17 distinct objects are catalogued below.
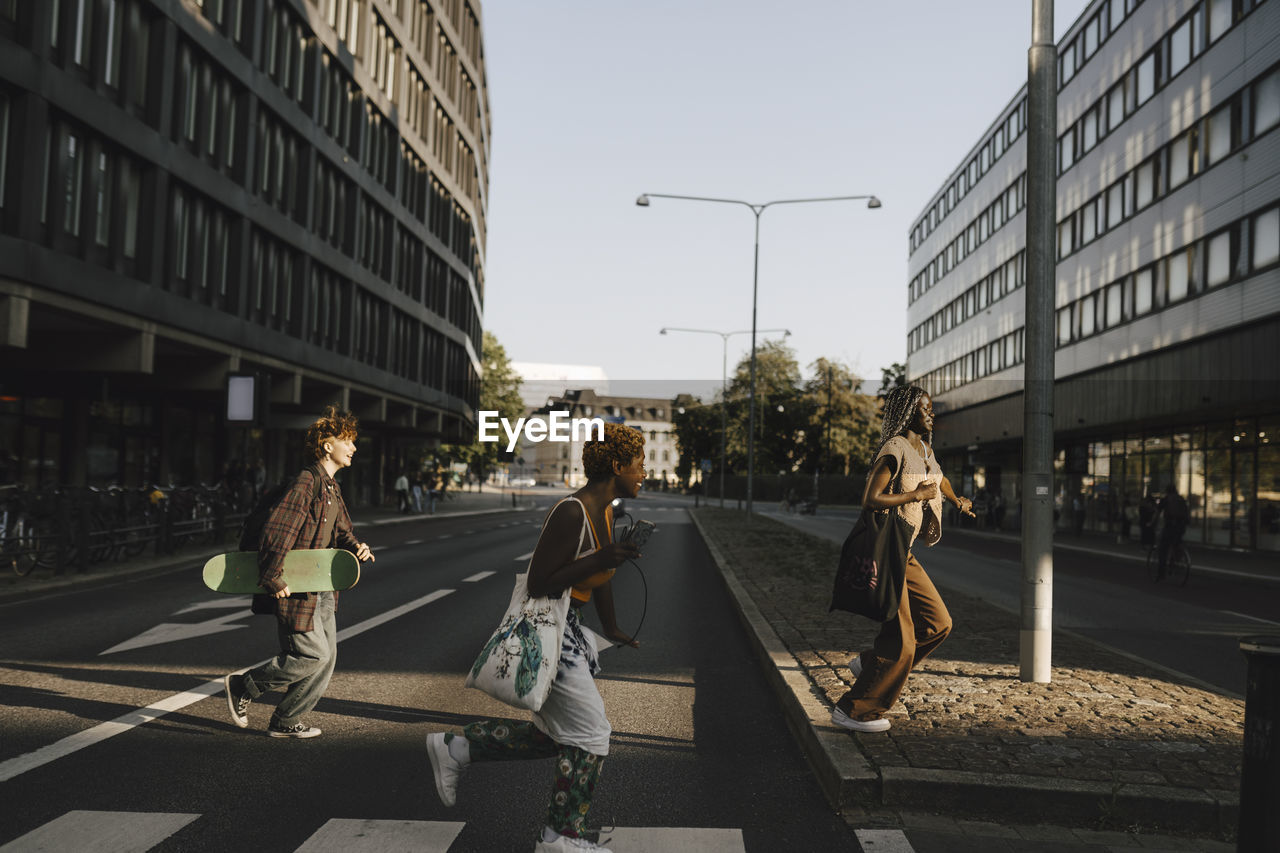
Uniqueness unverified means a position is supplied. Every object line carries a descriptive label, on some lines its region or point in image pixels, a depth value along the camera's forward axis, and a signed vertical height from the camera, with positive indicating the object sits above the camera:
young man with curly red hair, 5.76 -0.73
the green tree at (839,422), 85.56 +4.21
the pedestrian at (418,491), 43.81 -1.11
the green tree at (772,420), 86.19 +4.21
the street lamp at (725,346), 65.19 +7.85
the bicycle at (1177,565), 18.58 -1.25
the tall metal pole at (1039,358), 7.11 +0.82
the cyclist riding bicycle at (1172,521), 17.98 -0.53
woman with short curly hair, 3.91 -0.55
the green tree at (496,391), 86.75 +5.91
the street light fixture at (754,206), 35.25 +8.79
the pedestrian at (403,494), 42.22 -1.21
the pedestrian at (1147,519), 27.71 -0.80
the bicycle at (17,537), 13.63 -1.06
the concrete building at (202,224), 18.67 +5.14
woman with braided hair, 5.66 -0.51
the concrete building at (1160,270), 25.27 +5.95
